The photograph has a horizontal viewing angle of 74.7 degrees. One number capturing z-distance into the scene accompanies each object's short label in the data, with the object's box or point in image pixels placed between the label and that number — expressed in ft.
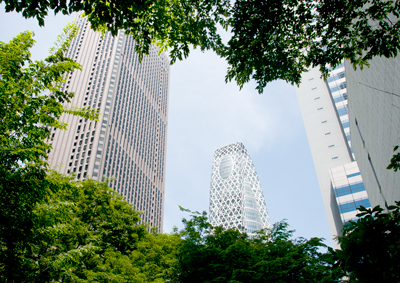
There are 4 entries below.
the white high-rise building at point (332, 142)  146.92
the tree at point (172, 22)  17.15
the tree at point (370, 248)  13.69
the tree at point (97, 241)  22.76
